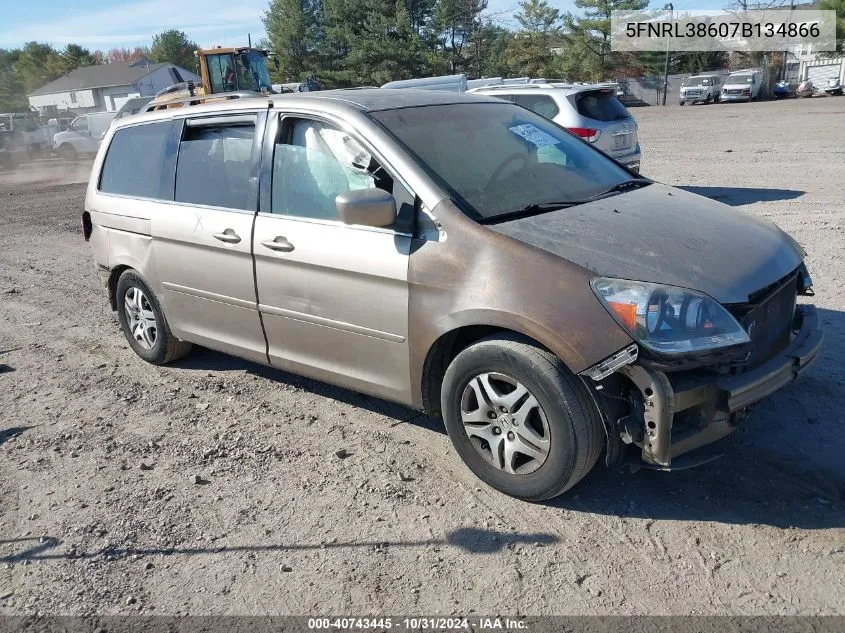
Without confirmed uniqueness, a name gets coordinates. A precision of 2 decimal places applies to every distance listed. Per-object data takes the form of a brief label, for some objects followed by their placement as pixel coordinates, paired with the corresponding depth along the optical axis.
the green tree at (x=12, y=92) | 88.56
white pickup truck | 32.06
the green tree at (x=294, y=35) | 55.66
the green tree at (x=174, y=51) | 84.88
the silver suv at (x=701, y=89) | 44.78
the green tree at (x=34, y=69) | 89.25
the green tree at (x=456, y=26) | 53.34
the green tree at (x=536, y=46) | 57.41
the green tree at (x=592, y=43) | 55.03
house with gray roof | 63.81
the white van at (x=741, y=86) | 43.19
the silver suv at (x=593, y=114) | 10.66
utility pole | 50.88
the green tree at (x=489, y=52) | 58.12
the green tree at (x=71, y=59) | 86.88
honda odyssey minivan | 3.17
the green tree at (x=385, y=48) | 49.92
